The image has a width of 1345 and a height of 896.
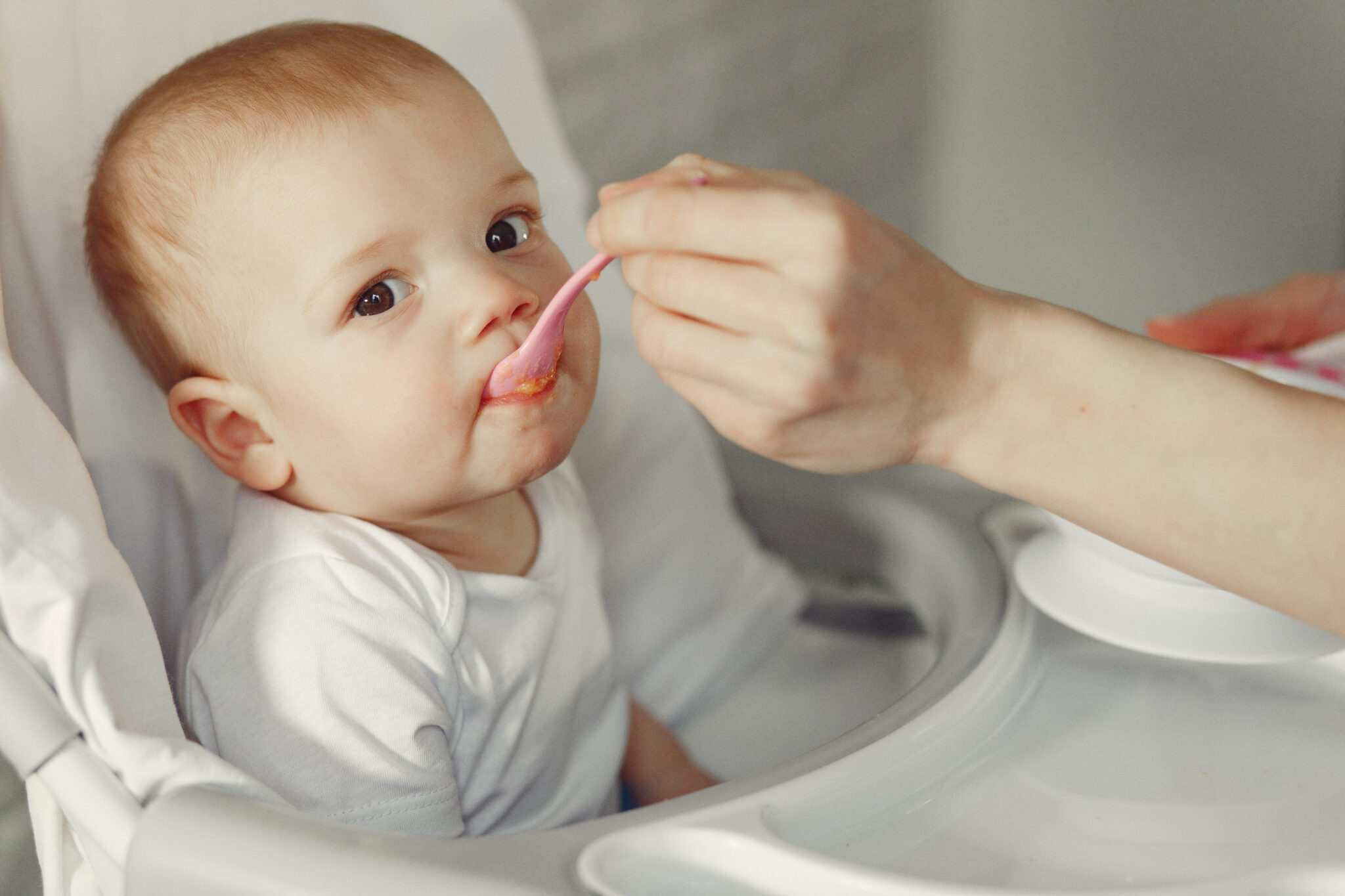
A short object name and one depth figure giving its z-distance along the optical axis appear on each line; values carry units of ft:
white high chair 2.65
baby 2.89
